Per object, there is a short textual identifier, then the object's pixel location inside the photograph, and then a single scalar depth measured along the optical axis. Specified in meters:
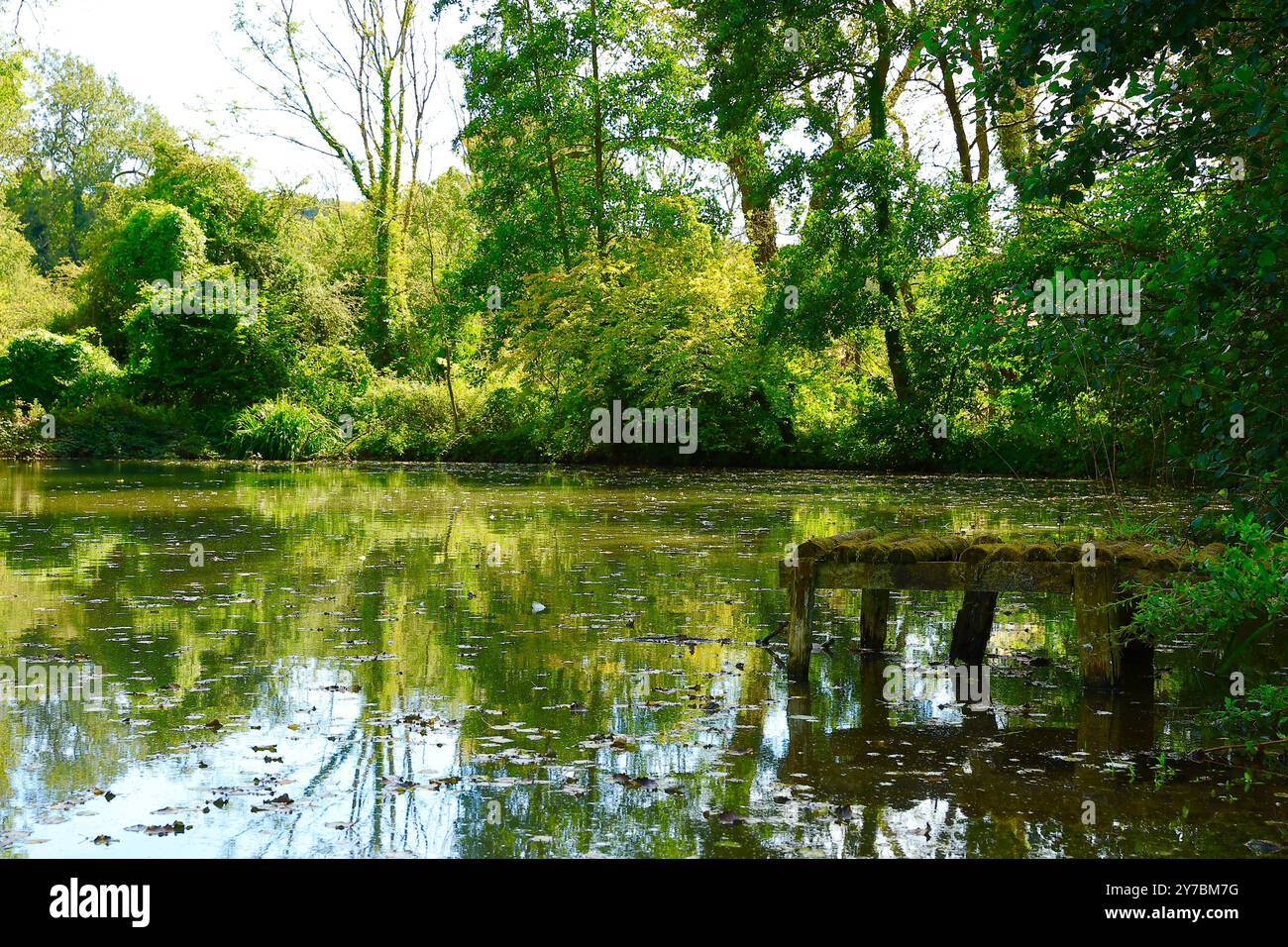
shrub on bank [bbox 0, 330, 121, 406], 32.16
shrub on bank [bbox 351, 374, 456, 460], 33.44
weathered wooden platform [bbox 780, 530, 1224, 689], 6.32
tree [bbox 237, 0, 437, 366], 39.94
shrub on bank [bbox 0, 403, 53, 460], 29.66
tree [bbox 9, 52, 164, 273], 62.88
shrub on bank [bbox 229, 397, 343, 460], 32.16
